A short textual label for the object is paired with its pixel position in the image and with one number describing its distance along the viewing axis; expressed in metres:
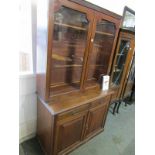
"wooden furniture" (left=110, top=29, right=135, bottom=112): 2.11
